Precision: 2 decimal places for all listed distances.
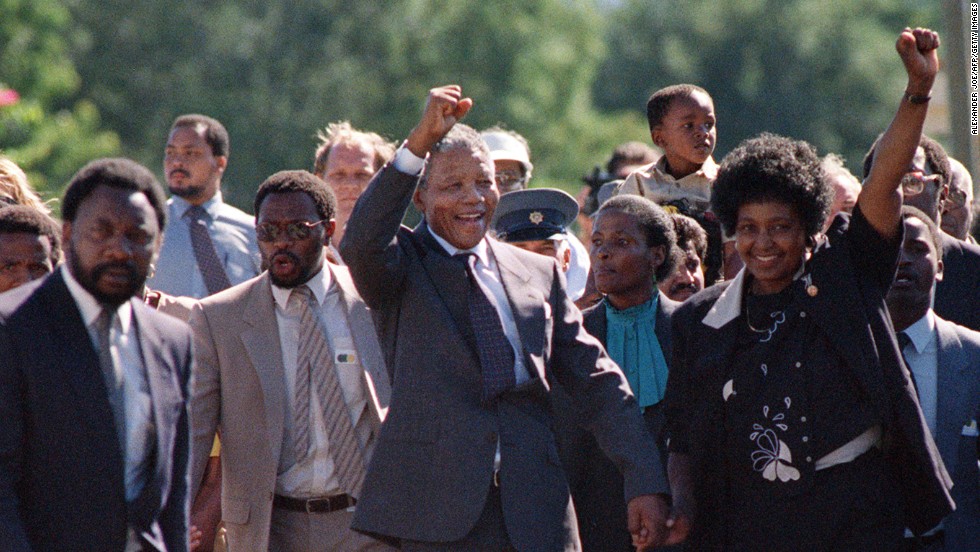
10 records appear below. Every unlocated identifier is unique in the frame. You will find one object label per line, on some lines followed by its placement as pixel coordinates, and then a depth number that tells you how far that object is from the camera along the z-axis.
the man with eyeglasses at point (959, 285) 16.00
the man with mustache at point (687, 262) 16.33
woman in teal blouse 14.90
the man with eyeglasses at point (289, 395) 13.98
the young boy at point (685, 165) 17.19
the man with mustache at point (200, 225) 18.58
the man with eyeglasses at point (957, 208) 18.52
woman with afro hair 11.56
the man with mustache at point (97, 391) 10.30
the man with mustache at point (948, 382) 13.41
